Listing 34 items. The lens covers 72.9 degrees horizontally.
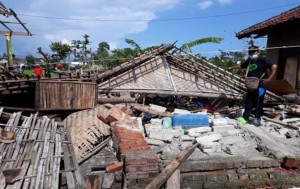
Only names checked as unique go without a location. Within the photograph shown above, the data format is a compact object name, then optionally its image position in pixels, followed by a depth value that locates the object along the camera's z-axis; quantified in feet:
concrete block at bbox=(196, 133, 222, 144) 10.09
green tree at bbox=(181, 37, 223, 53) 32.06
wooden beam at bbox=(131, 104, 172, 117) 13.81
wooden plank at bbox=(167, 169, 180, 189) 7.99
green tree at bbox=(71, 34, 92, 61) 61.36
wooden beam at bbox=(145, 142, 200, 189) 7.59
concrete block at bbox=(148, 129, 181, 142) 10.44
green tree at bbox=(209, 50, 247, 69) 38.52
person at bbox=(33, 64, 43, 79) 19.45
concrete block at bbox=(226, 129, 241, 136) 11.16
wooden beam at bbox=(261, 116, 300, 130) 12.06
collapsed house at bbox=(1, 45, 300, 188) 8.05
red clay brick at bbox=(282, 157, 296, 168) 8.77
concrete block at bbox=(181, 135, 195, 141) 10.47
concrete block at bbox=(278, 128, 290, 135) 11.56
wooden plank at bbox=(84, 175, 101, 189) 7.78
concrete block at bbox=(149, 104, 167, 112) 14.81
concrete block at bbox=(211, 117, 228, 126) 11.81
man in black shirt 13.39
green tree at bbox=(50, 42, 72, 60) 57.54
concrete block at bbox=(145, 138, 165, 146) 10.00
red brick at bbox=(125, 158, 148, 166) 8.10
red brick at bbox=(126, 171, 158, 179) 8.05
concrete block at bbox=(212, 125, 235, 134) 11.32
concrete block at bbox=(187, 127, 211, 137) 10.97
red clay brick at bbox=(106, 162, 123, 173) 8.24
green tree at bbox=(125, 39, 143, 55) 37.77
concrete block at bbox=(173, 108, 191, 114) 14.71
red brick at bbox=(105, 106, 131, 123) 11.55
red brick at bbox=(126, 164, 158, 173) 8.09
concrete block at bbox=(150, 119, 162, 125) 12.52
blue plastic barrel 12.03
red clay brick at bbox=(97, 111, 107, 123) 11.97
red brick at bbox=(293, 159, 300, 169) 8.85
